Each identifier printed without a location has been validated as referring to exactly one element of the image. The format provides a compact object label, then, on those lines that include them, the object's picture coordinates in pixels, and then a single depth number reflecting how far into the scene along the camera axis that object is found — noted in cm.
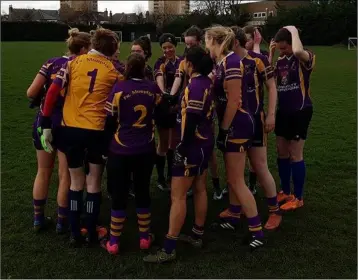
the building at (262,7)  7217
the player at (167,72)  558
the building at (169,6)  11366
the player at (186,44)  498
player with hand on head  491
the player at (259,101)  443
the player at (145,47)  520
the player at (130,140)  389
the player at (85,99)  401
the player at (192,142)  377
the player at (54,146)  425
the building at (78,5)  9851
